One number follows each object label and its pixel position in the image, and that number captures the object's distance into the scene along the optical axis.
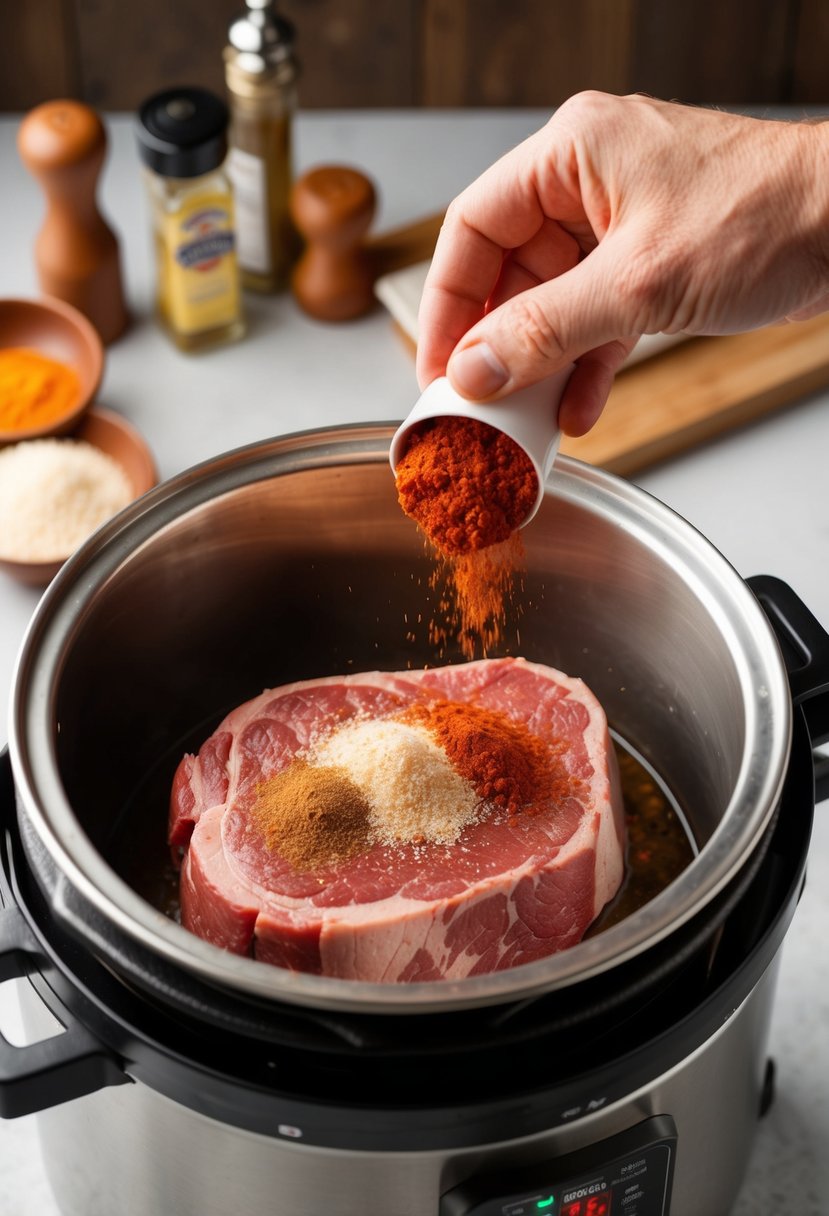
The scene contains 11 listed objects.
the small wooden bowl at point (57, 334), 0.96
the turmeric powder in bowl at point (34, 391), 0.95
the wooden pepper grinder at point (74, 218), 0.95
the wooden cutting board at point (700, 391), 0.95
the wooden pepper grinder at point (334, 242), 0.98
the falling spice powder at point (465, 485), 0.72
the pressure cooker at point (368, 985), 0.64
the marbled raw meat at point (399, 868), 0.72
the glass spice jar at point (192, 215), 0.93
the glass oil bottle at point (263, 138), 0.96
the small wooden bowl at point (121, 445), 0.93
